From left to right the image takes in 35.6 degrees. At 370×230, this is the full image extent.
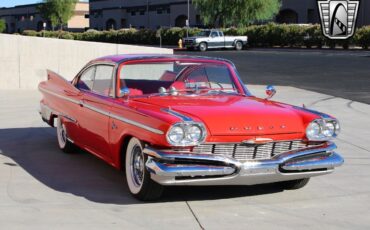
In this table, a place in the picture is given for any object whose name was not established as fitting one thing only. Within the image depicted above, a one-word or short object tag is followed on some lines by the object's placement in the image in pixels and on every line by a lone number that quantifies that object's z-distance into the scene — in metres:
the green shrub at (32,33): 77.22
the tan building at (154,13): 67.50
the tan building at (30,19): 116.32
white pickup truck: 45.97
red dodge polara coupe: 5.06
